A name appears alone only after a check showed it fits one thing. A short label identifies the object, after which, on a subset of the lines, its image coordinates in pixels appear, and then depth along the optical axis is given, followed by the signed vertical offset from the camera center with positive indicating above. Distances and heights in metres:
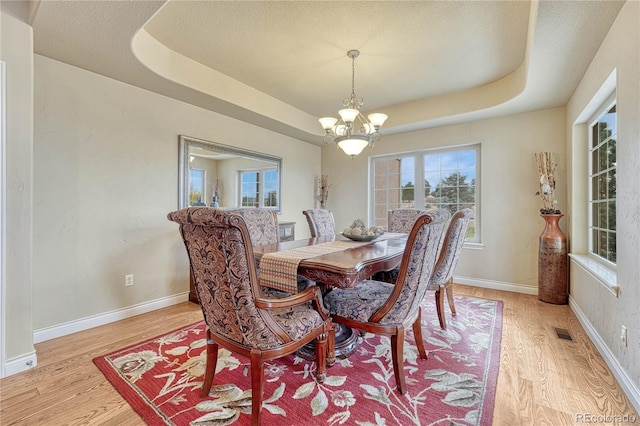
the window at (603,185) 2.34 +0.26
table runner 1.70 -0.33
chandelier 2.68 +0.87
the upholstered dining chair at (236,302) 1.22 -0.43
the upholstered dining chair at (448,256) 2.29 -0.37
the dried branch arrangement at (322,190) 5.30 +0.43
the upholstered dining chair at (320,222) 3.15 -0.10
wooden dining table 1.58 -0.29
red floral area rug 1.50 -1.05
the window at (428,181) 4.17 +0.51
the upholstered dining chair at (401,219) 3.63 -0.07
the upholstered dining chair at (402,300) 1.57 -0.55
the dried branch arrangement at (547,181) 3.32 +0.38
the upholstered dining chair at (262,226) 2.74 -0.12
